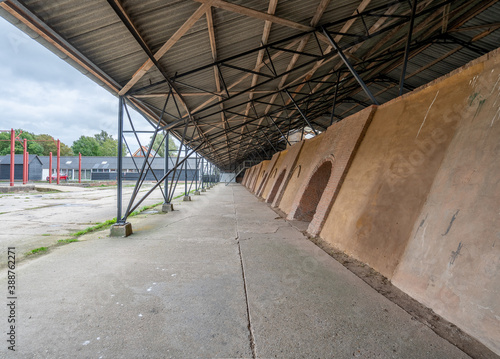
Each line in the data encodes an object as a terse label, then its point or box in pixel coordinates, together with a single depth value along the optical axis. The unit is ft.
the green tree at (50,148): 192.46
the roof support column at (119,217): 17.35
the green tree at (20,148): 163.75
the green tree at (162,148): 222.79
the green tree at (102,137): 266.98
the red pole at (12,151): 75.31
